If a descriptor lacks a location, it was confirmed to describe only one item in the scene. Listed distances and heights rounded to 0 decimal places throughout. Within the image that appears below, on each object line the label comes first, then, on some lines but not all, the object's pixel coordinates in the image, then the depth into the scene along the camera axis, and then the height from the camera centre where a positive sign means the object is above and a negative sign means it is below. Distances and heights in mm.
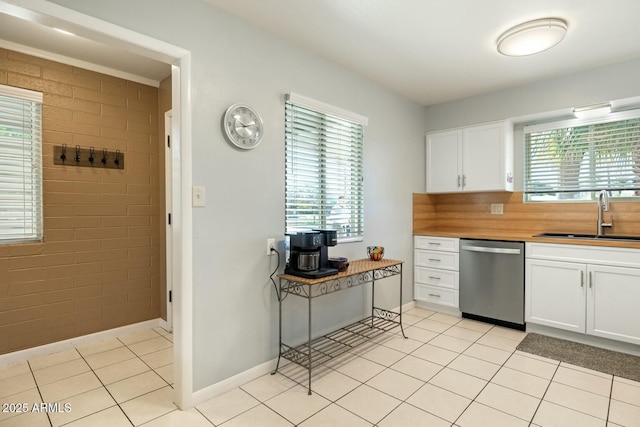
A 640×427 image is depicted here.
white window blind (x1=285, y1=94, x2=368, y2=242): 2637 +395
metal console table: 2459 -1087
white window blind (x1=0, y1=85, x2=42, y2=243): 2588 +389
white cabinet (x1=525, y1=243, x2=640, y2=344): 2678 -688
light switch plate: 2037 +105
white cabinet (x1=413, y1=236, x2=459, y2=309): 3637 -674
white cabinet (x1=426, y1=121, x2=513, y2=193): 3604 +634
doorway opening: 1997 -59
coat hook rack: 2802 +500
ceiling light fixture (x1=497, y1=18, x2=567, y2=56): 2260 +1277
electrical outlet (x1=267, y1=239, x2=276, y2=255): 2453 -244
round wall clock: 2189 +602
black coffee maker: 2357 -316
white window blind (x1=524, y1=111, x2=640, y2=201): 3166 +570
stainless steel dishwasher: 3207 -706
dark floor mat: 2473 -1184
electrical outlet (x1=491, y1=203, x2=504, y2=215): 3914 +49
